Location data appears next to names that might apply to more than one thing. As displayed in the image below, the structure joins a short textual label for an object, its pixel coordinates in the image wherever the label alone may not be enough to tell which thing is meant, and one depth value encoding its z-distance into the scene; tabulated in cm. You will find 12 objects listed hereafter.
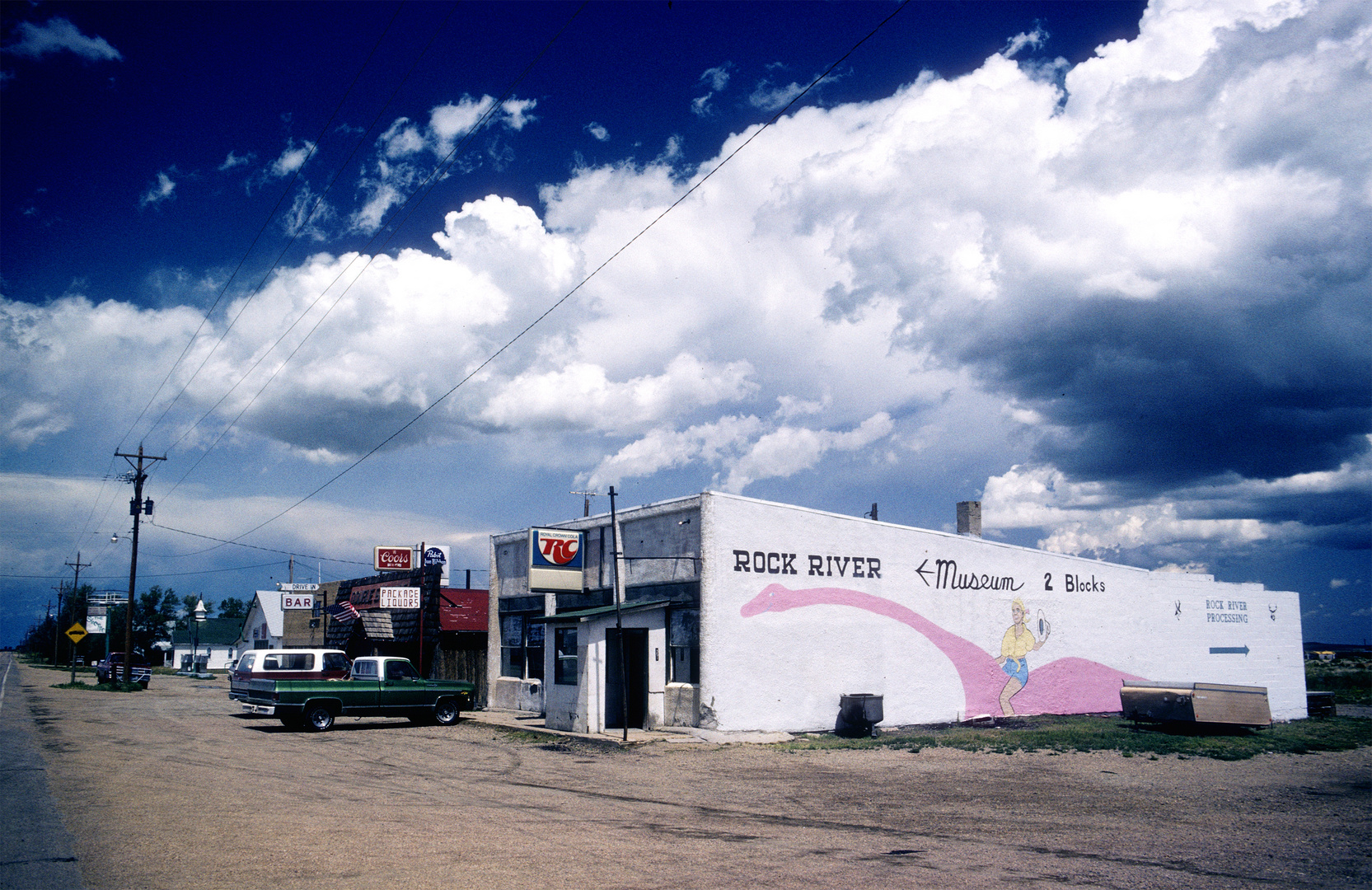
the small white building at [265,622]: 7119
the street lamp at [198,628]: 7580
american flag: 3934
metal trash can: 2338
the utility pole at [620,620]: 2189
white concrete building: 2270
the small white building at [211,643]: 9356
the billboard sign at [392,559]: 4247
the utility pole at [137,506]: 4753
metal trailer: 2577
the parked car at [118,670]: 5128
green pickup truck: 2323
